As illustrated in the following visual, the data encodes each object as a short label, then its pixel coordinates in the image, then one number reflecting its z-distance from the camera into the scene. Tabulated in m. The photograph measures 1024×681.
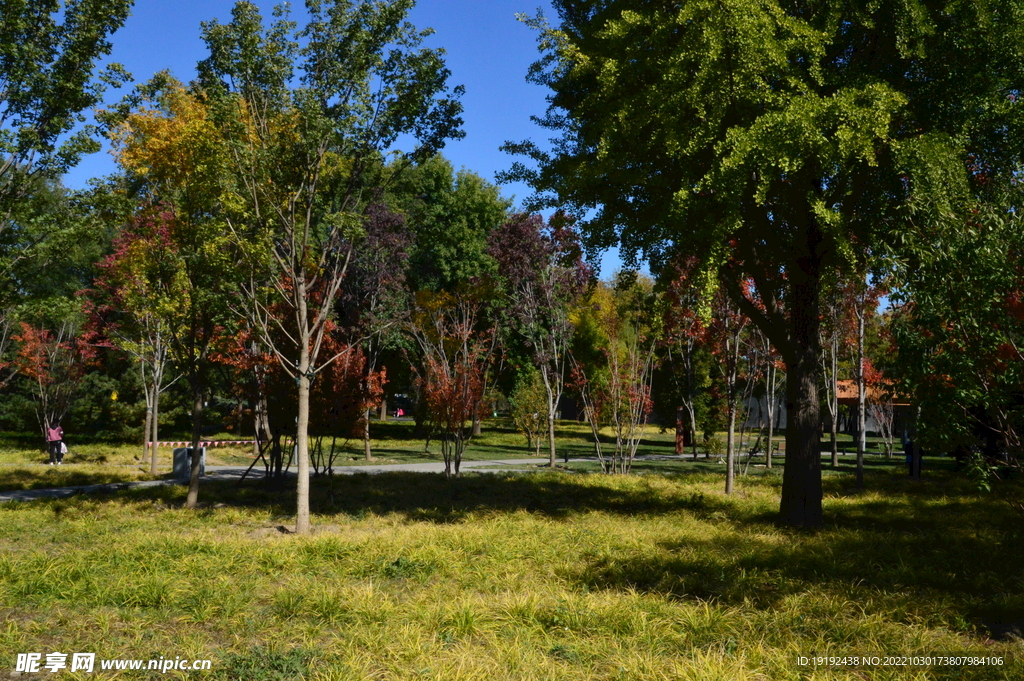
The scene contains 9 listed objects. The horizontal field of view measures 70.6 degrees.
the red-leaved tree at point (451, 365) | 17.89
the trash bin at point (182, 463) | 17.39
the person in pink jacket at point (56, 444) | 19.83
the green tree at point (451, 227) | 34.78
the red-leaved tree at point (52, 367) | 23.03
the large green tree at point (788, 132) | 8.40
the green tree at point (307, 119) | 11.01
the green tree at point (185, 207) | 11.73
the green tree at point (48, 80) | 9.35
